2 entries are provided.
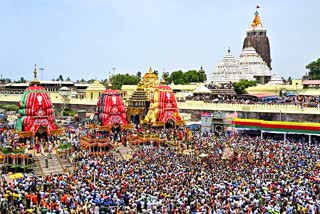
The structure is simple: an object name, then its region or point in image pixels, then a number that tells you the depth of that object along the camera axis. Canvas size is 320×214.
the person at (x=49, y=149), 25.37
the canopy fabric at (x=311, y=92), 47.59
